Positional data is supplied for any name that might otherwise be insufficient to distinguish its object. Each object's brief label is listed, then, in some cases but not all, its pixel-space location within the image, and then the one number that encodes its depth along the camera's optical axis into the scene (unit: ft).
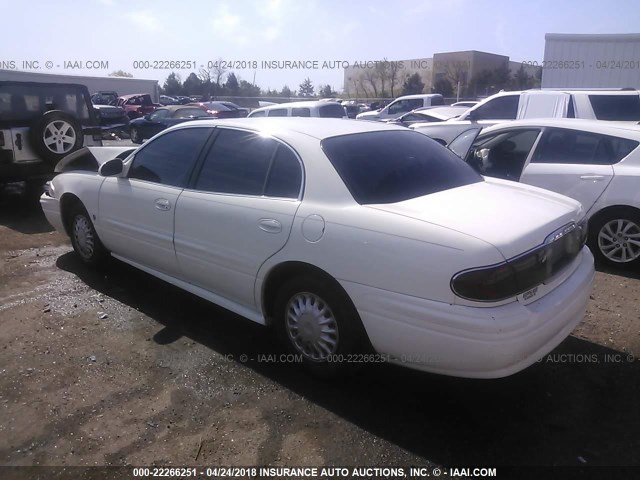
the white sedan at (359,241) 8.28
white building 45.91
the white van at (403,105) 59.16
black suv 23.68
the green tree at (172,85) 185.47
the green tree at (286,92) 176.86
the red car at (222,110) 69.05
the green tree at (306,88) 185.08
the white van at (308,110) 42.21
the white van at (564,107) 26.71
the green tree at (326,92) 161.87
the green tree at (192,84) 177.68
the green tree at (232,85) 171.44
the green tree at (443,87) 135.13
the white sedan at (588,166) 16.38
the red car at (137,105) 87.17
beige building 140.97
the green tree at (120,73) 219.41
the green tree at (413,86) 140.49
